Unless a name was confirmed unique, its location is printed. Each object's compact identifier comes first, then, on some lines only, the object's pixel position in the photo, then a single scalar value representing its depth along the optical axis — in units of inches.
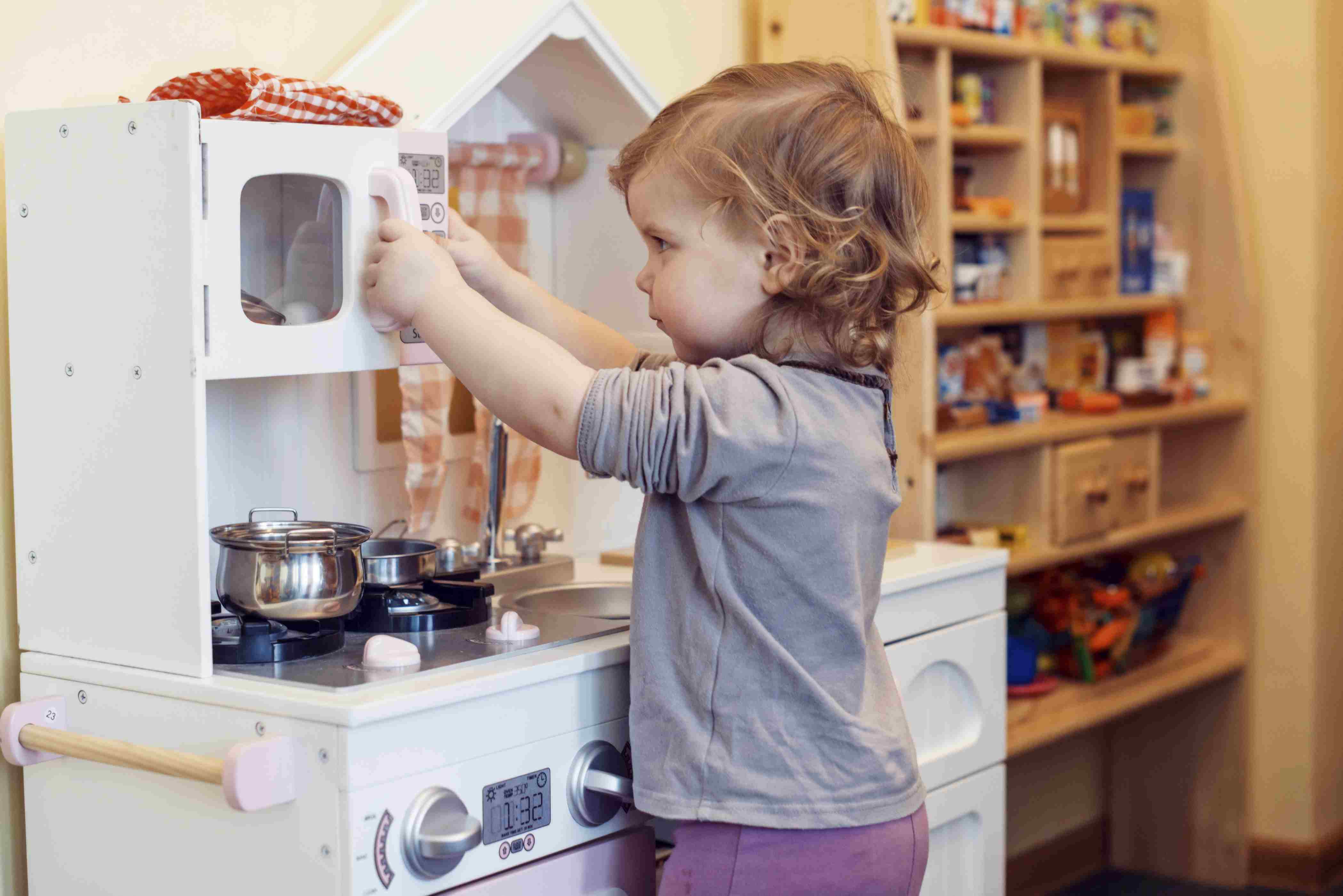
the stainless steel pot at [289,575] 44.4
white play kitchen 41.6
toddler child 42.5
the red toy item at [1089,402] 103.7
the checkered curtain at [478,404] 63.7
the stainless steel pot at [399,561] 51.8
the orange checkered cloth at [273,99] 45.6
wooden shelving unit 89.7
